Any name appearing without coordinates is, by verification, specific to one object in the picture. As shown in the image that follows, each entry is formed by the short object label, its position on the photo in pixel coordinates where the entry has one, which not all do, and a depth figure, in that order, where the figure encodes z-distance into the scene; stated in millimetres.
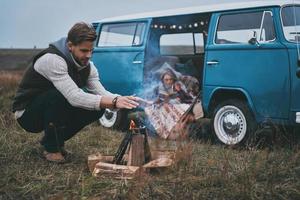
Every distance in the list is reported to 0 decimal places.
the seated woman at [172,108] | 7004
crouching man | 4117
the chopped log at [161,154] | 4488
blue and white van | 5938
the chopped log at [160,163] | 4109
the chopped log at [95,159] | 4336
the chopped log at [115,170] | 3914
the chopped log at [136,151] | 4223
